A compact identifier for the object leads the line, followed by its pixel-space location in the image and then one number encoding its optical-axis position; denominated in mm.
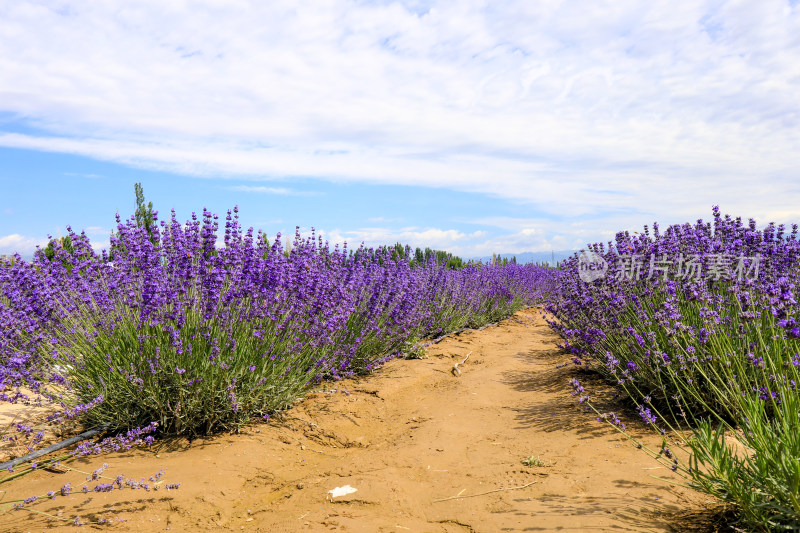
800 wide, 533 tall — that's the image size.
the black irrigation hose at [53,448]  3480
